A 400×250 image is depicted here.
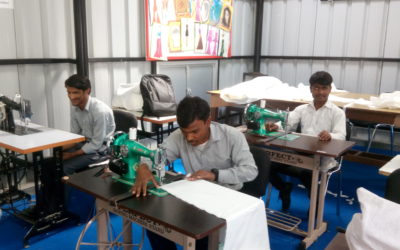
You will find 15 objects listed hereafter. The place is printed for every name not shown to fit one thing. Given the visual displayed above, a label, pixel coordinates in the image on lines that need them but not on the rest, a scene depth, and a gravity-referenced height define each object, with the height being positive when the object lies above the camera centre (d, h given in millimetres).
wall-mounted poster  4652 +350
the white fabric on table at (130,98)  4184 -504
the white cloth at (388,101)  3679 -447
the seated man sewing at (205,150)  1805 -514
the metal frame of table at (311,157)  2547 -739
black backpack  4012 -472
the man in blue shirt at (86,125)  2887 -588
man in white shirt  3008 -564
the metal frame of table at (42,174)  2541 -908
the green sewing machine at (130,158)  1736 -499
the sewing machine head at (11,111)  2851 -453
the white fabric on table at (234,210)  1413 -604
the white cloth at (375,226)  1063 -497
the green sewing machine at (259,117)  2932 -485
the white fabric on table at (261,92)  4395 -453
